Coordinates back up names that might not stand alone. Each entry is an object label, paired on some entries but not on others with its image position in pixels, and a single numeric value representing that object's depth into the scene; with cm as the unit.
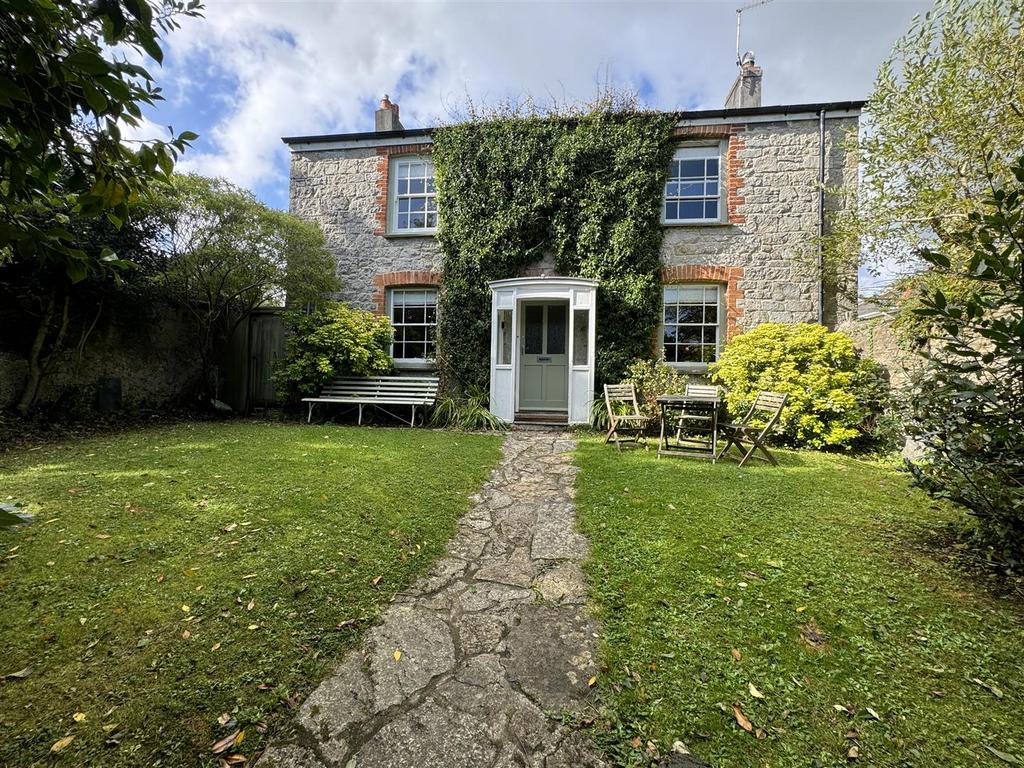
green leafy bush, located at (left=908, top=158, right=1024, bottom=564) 216
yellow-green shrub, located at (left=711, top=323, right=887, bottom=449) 722
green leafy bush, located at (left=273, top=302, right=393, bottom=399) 927
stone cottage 911
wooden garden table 628
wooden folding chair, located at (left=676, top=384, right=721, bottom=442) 674
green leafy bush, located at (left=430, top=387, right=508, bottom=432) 912
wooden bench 935
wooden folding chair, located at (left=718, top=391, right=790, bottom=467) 593
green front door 988
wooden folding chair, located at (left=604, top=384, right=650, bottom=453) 709
